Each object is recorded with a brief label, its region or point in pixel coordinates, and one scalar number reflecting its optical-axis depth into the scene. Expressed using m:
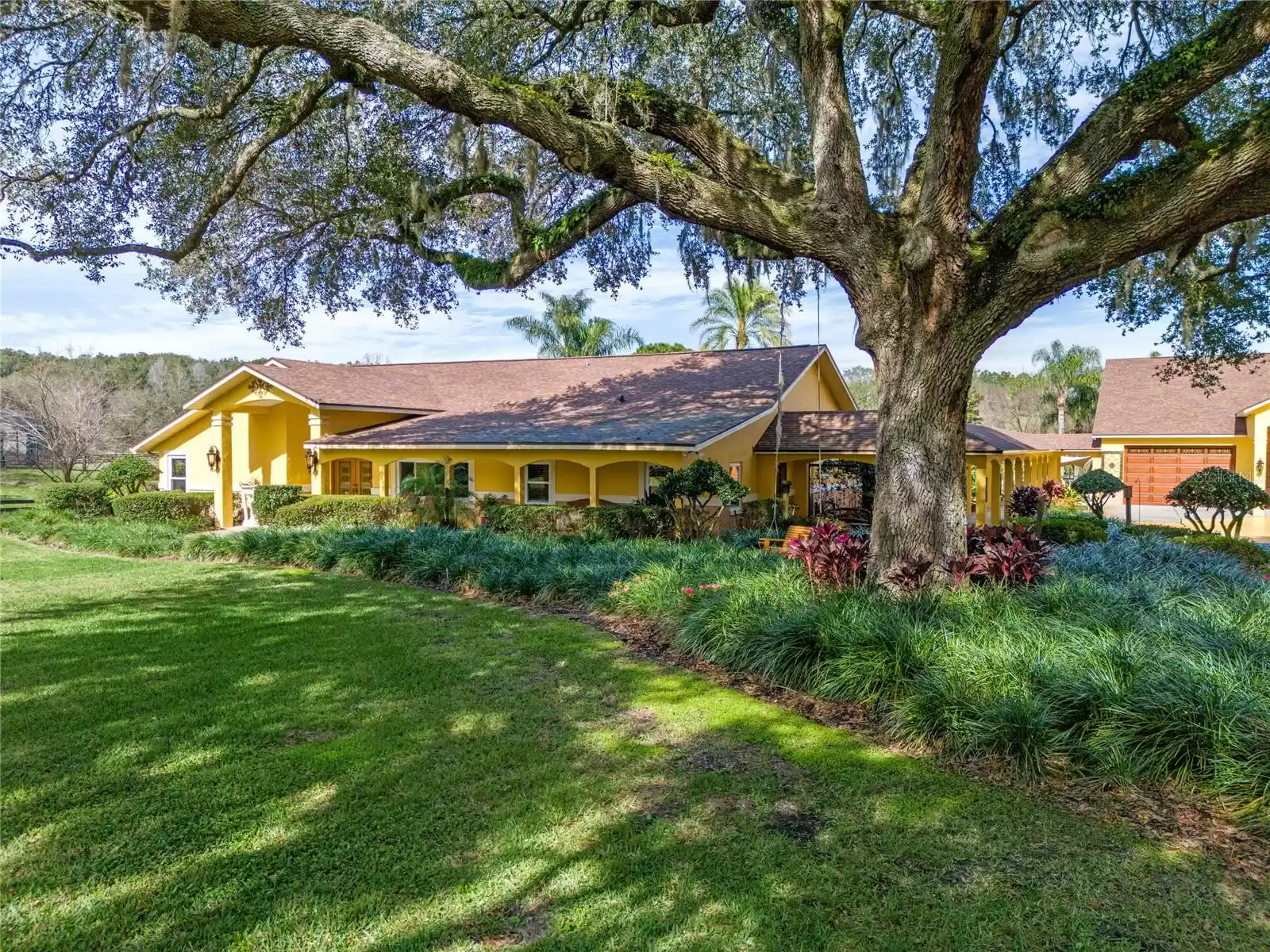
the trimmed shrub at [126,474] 18.48
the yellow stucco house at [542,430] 15.80
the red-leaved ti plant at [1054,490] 18.68
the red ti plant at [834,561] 7.45
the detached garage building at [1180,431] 23.64
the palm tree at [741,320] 29.08
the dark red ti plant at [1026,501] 17.34
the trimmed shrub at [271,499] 17.89
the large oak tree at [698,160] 6.38
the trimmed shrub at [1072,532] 13.72
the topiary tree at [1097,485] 16.20
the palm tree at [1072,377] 39.47
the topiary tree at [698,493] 12.70
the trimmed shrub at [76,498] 18.12
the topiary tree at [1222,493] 12.20
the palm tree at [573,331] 30.72
